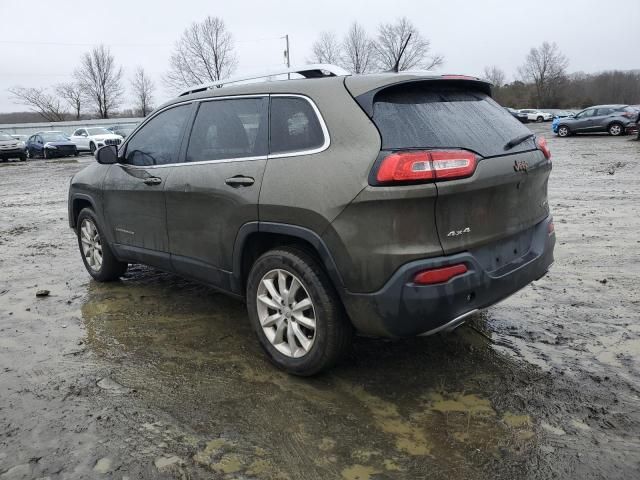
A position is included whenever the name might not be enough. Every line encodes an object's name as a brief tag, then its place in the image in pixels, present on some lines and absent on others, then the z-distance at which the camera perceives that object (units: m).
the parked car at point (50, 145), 29.42
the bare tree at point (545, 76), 77.62
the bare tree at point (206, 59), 55.28
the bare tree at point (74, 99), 68.50
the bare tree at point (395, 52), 58.56
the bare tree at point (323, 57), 59.72
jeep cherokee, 2.78
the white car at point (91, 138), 31.09
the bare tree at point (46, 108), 70.44
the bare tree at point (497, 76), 91.85
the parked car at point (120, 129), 34.04
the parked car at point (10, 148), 27.53
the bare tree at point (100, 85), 66.38
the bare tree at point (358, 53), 61.94
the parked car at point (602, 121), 26.55
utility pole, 48.98
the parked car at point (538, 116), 56.34
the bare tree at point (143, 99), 71.91
